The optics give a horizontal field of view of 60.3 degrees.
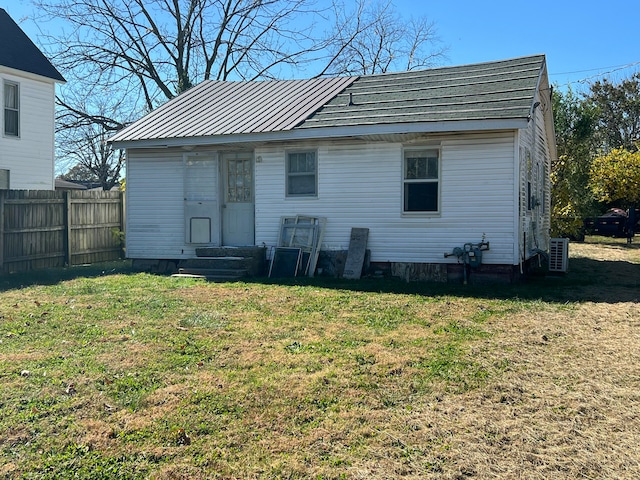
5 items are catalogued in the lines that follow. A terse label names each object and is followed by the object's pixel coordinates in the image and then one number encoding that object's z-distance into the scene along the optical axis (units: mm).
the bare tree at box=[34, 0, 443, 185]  23719
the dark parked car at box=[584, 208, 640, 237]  25859
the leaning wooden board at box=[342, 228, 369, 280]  10578
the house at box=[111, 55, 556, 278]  9930
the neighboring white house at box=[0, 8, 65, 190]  15938
